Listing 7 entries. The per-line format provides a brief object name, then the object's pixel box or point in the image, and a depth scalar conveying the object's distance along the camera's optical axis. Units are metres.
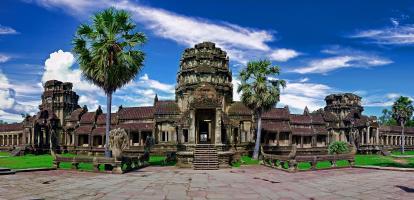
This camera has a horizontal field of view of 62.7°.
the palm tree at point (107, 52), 24.66
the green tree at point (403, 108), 61.07
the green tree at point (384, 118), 106.52
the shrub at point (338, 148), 36.71
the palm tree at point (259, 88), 35.62
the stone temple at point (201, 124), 31.47
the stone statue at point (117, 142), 22.70
